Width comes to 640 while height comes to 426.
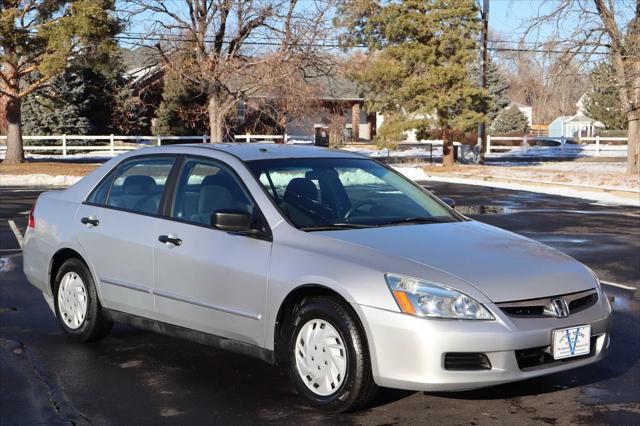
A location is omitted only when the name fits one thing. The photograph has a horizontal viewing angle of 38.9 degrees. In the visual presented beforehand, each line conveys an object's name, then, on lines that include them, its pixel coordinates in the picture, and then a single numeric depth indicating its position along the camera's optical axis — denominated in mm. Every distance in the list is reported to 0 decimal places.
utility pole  37531
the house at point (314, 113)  46156
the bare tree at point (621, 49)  28859
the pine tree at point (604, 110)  67625
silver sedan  4938
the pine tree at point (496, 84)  60150
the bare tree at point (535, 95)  102719
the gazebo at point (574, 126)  90750
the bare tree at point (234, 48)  33875
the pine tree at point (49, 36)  31673
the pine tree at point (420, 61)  35188
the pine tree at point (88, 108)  46375
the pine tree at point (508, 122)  72062
